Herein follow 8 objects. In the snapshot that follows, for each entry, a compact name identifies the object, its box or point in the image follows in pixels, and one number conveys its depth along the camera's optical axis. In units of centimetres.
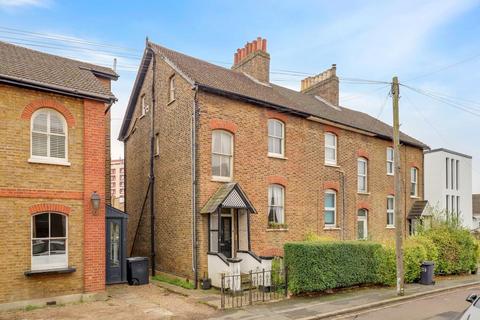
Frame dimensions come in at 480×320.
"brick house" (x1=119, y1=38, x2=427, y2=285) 1600
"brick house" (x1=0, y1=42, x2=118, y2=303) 1168
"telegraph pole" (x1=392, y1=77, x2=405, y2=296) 1455
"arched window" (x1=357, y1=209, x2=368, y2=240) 2286
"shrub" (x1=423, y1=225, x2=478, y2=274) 1947
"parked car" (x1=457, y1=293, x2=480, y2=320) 705
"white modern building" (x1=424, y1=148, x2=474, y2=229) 3123
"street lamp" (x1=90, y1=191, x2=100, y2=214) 1303
